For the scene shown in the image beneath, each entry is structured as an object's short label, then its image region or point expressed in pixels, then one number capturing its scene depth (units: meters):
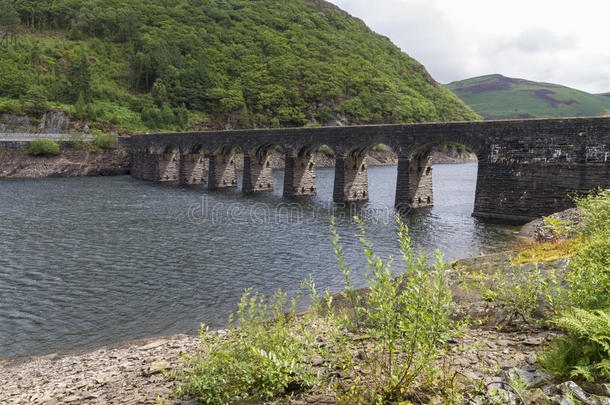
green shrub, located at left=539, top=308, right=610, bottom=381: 4.80
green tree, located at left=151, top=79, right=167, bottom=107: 101.88
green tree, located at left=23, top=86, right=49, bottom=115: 79.31
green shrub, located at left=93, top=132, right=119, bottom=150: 71.29
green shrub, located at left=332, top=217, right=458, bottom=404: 5.08
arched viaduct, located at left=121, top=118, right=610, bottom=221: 25.95
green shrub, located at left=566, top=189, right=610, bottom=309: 5.87
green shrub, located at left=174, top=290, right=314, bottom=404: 5.77
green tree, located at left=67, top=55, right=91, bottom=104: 87.62
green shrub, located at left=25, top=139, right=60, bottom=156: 65.88
